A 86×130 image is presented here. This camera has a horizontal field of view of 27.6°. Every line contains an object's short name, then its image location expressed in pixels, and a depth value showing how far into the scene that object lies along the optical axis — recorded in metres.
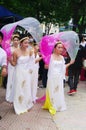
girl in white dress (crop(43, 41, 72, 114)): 4.07
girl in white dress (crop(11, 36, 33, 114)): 3.87
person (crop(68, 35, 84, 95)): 5.36
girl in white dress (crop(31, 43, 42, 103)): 4.30
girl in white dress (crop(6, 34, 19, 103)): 4.45
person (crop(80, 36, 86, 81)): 6.79
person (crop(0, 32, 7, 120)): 3.24
